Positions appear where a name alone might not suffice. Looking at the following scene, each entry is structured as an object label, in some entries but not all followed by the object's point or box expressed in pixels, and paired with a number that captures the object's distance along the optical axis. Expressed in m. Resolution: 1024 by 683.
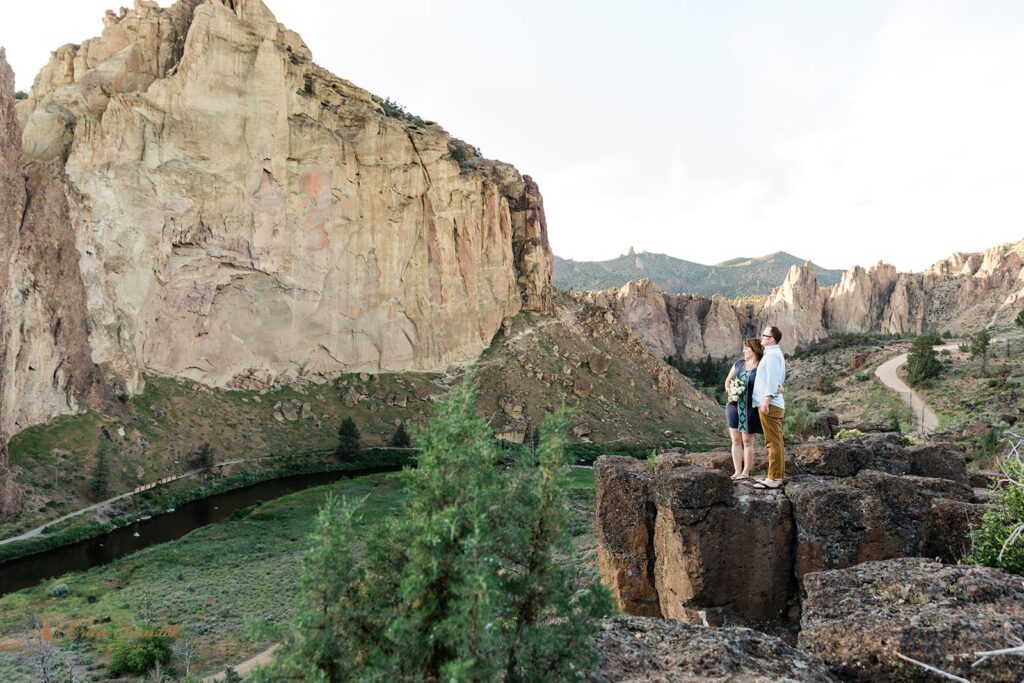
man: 7.88
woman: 8.38
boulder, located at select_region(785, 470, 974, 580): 7.27
